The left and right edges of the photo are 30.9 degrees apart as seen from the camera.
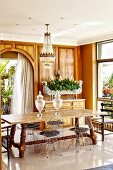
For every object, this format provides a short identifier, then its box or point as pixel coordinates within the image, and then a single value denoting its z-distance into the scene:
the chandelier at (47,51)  4.91
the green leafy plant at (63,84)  6.11
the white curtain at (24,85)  6.29
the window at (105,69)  6.28
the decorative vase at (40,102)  4.50
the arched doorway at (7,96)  6.20
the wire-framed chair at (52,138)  4.10
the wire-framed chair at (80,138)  4.41
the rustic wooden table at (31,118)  4.02
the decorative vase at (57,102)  4.73
